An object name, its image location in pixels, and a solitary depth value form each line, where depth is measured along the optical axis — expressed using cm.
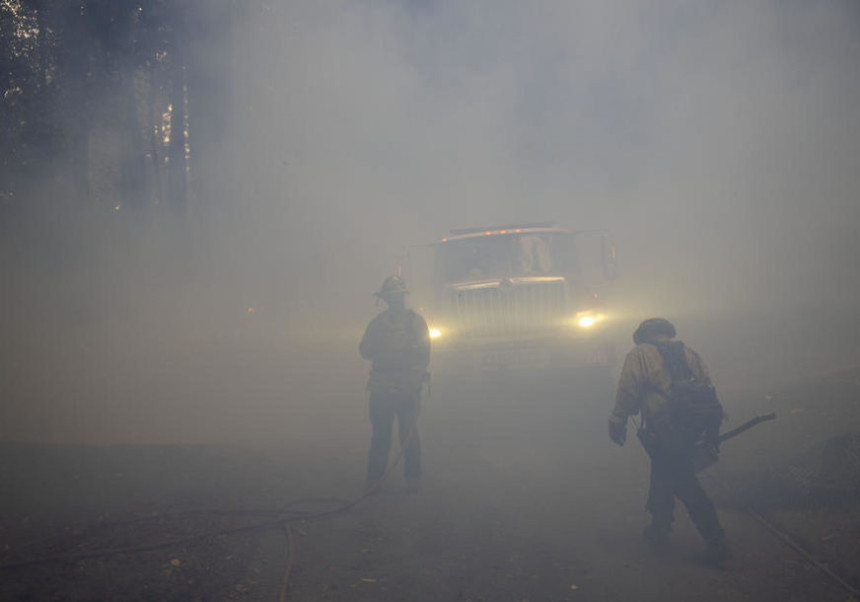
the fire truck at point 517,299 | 757
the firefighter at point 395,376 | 518
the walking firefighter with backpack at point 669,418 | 358
